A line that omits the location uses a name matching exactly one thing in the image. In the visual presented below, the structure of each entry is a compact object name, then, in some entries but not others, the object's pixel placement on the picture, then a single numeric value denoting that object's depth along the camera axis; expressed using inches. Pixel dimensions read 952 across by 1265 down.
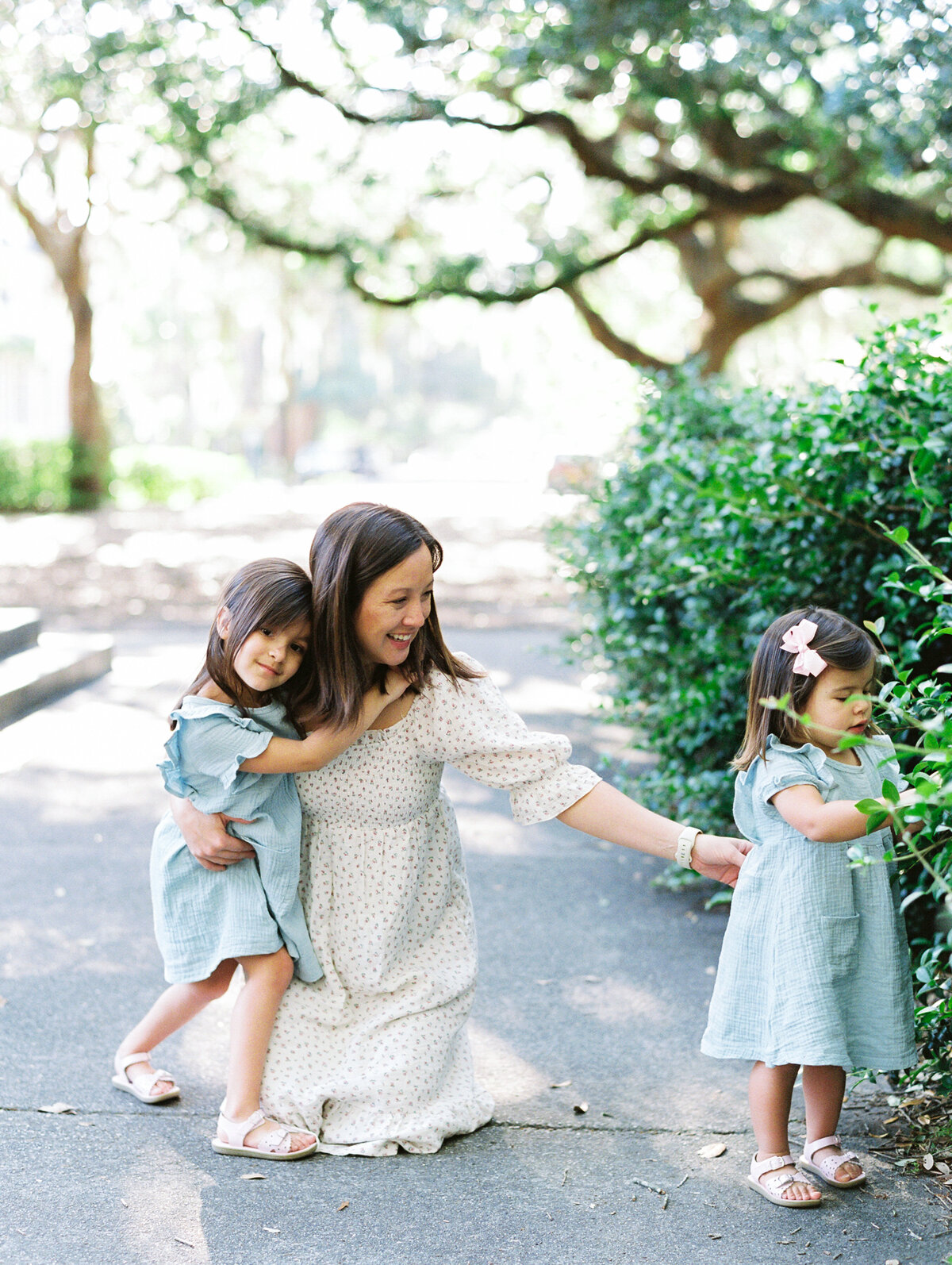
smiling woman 114.4
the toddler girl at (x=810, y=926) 104.9
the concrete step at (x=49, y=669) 295.9
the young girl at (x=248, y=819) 113.1
